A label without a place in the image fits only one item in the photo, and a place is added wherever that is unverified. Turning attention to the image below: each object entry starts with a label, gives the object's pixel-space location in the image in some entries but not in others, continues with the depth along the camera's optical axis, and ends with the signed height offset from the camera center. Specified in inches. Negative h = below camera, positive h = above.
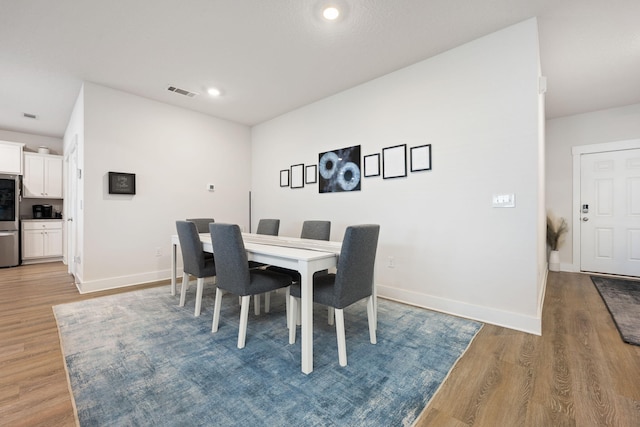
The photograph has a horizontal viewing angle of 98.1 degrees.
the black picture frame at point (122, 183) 142.5 +16.2
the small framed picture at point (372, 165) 130.8 +22.8
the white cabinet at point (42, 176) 207.5 +29.3
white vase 185.0 -32.8
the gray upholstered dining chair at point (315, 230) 124.0 -8.2
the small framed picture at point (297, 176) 167.6 +22.8
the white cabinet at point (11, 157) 194.5 +40.3
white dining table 68.5 -12.9
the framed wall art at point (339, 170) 139.6 +22.5
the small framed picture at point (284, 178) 177.6 +22.8
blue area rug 55.1 -39.3
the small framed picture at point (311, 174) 159.9 +22.6
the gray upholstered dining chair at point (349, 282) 70.8 -19.2
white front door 161.6 -0.5
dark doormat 90.6 -39.0
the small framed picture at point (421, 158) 114.4 +22.8
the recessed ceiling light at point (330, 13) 86.3 +63.5
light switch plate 94.4 +4.0
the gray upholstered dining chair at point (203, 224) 149.3 -5.9
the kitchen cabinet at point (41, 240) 205.0 -19.9
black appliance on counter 215.0 +2.3
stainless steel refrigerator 192.7 -4.2
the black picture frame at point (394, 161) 122.0 +22.9
